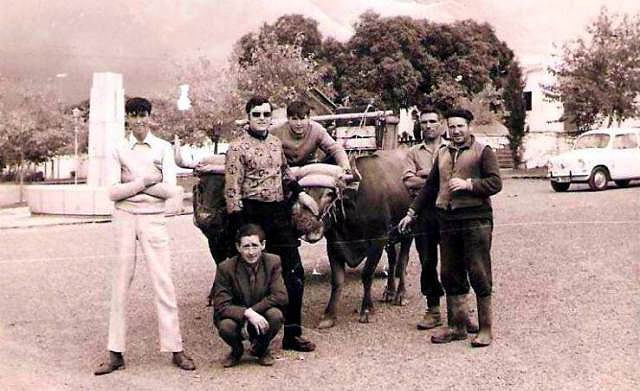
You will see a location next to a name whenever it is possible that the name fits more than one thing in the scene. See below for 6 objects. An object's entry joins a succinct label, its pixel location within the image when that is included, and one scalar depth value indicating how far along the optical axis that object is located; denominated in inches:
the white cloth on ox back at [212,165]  266.1
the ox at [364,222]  287.4
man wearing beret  249.1
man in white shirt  224.2
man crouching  225.6
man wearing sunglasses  236.8
